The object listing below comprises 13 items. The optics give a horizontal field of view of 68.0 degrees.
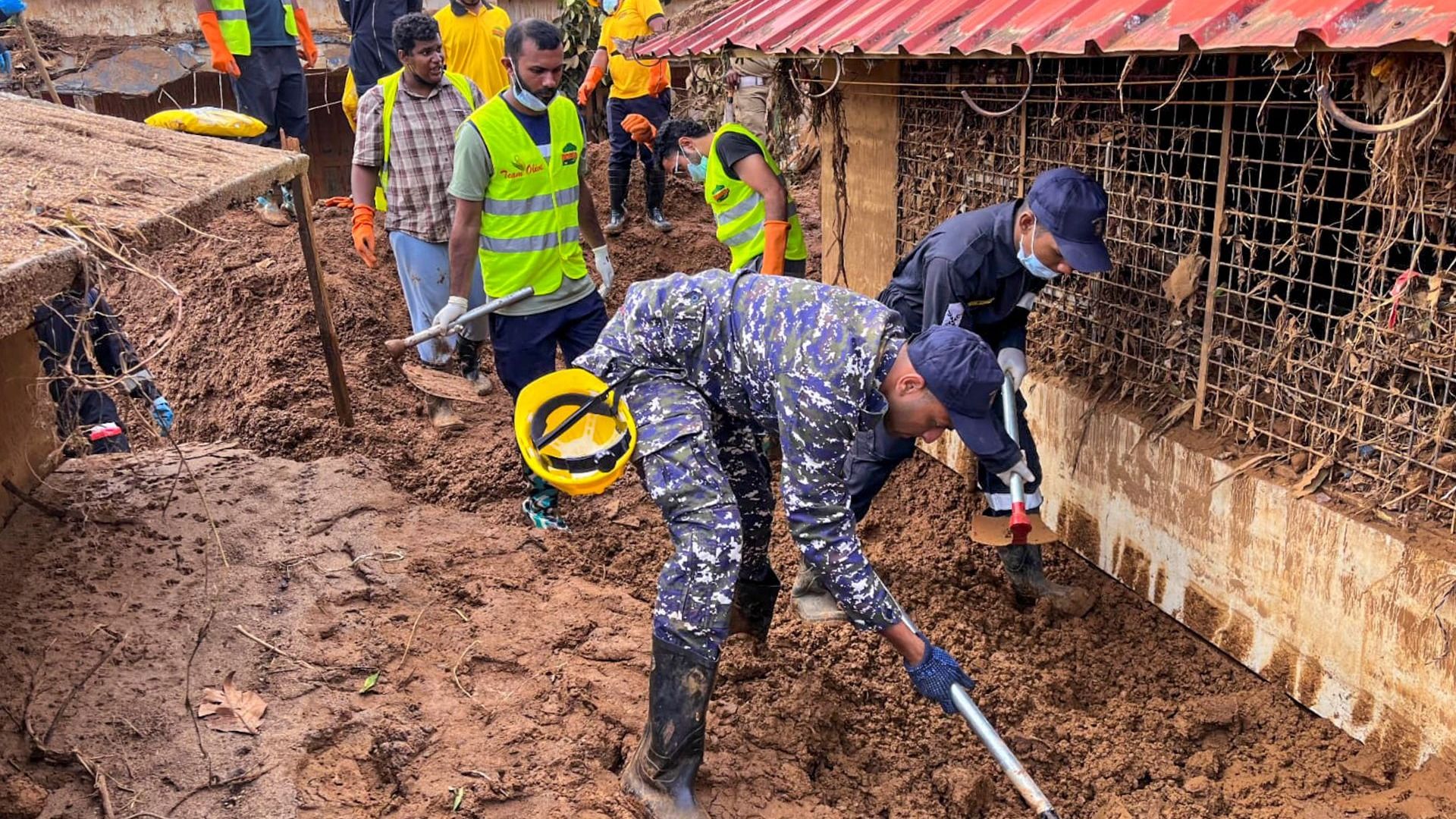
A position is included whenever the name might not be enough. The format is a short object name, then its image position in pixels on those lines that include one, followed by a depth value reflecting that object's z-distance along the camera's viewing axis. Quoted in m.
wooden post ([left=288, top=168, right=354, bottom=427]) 5.15
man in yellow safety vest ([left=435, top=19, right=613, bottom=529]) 4.43
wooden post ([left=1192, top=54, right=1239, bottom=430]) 3.53
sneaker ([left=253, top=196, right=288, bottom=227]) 8.60
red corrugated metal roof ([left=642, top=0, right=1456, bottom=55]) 2.47
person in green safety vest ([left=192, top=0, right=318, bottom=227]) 7.25
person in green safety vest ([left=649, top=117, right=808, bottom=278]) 5.13
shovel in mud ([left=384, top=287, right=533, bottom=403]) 6.37
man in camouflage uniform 2.64
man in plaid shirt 5.54
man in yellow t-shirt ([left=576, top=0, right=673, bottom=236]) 8.41
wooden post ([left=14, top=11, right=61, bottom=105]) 5.77
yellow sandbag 5.43
